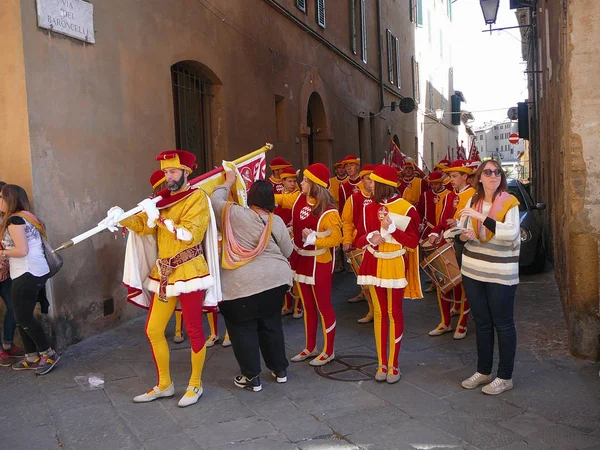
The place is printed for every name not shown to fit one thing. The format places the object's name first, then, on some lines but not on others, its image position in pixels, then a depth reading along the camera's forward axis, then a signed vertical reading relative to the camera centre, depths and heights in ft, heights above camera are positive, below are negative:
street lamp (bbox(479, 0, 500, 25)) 39.78 +10.62
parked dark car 33.47 -3.16
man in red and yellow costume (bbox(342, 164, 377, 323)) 18.63 -0.83
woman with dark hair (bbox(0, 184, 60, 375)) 18.22 -1.68
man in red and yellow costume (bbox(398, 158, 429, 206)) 32.42 -0.08
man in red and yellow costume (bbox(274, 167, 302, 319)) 24.76 -1.02
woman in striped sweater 15.85 -2.12
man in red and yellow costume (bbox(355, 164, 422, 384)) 17.13 -1.97
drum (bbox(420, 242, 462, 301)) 22.25 -3.01
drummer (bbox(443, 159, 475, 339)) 21.21 -0.41
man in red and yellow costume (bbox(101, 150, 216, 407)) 15.64 -1.72
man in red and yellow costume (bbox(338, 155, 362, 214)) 30.58 +0.28
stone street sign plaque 21.13 +6.24
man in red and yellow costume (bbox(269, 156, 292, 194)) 28.48 +0.89
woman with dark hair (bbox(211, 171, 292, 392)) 16.46 -2.13
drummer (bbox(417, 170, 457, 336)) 22.23 -1.26
